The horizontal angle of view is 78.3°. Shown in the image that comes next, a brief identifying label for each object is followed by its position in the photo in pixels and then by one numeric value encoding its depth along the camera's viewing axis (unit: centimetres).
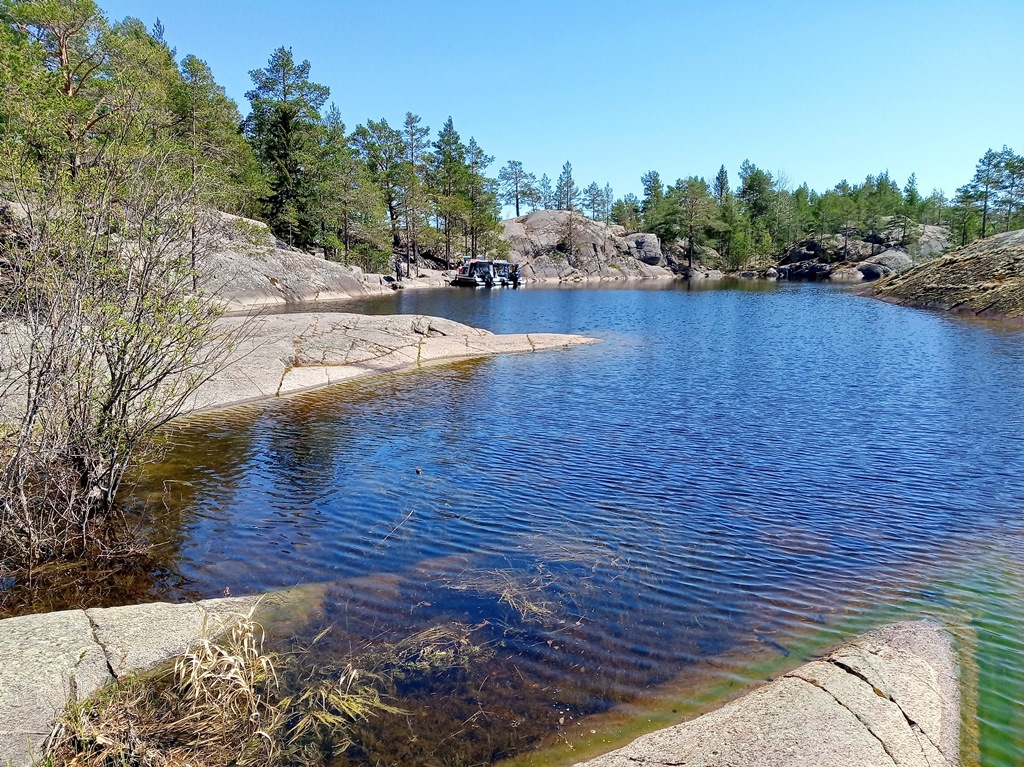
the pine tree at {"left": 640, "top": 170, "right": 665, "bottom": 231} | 13425
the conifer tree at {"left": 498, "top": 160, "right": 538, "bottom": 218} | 15050
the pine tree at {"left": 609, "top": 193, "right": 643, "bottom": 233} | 14425
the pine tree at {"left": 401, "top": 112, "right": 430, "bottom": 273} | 8044
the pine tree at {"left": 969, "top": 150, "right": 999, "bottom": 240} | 9275
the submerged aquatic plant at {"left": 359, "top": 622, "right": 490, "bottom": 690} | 643
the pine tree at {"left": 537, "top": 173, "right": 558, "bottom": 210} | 15938
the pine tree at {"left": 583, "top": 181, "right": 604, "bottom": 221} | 16125
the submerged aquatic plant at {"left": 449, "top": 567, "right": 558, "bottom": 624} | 764
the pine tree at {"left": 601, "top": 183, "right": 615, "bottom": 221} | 16475
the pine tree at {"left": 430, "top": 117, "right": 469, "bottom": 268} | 8894
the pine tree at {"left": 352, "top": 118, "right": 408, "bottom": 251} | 8181
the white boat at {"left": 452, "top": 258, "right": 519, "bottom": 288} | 7869
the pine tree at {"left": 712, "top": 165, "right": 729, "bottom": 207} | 15162
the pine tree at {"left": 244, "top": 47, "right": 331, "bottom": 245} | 6062
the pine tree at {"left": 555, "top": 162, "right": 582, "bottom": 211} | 14475
